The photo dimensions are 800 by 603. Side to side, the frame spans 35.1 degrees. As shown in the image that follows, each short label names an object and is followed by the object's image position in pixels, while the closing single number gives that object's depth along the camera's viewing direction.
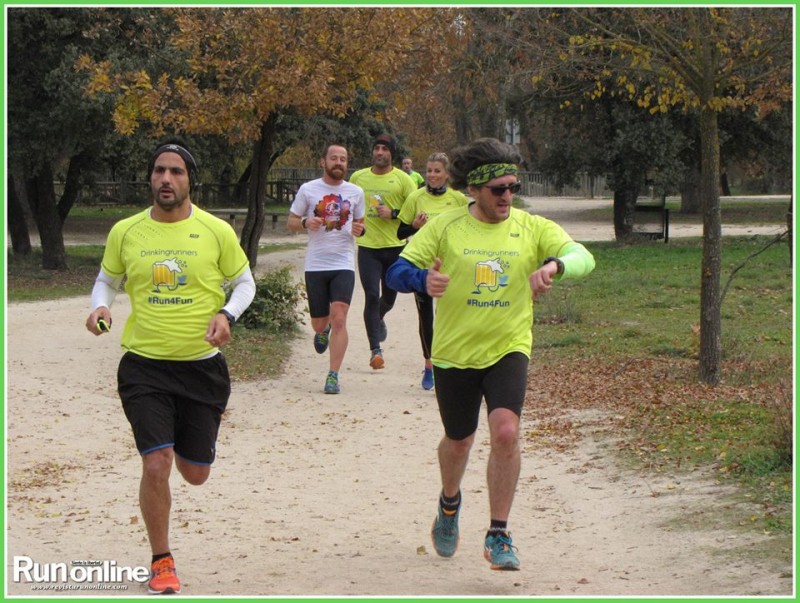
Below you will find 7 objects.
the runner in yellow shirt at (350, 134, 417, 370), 12.52
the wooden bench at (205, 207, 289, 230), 39.76
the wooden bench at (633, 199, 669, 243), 32.66
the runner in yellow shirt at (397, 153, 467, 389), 11.50
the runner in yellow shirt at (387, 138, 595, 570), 6.31
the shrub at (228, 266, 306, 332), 15.91
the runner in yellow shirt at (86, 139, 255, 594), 6.23
